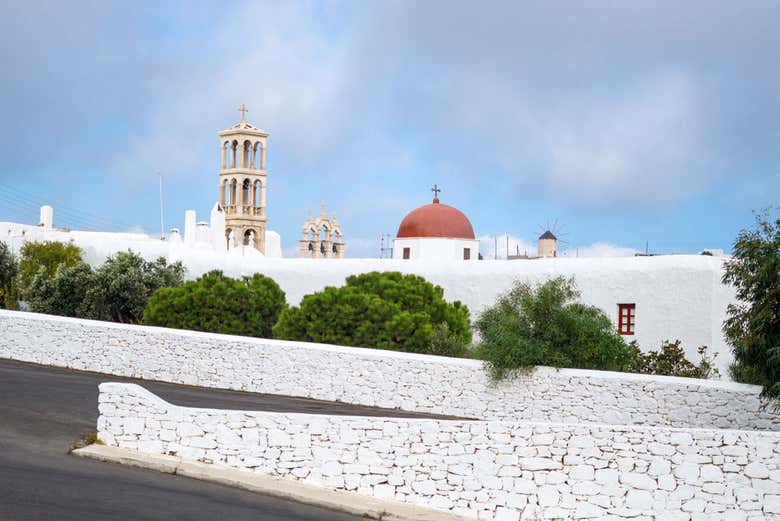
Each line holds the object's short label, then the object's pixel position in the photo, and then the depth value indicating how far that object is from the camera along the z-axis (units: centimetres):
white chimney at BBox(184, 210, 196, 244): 4497
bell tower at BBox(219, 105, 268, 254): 6881
